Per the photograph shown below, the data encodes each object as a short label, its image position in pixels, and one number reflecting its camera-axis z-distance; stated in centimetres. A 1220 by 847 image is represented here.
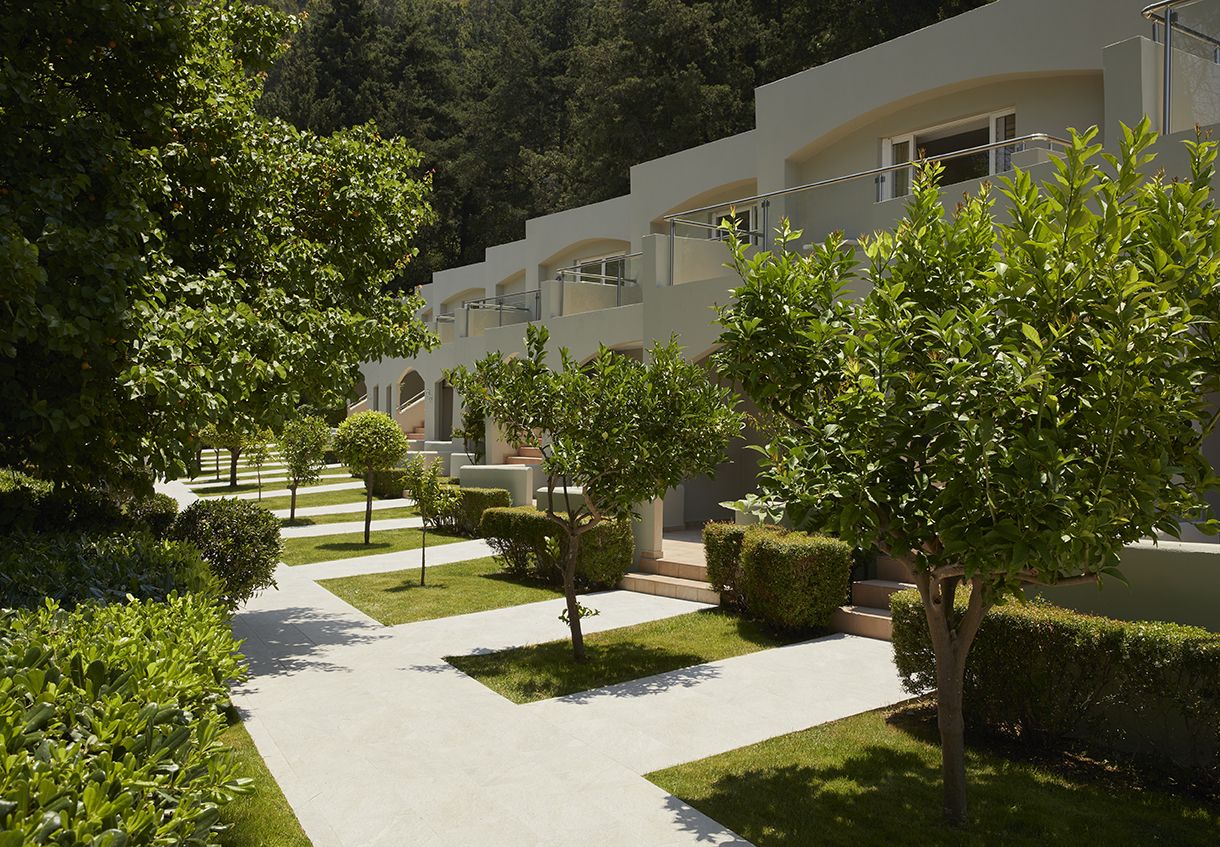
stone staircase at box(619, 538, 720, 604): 1247
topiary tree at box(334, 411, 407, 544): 1945
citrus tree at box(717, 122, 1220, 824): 406
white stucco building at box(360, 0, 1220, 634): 1060
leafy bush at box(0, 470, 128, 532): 868
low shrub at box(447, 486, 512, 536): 1836
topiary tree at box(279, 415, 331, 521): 2117
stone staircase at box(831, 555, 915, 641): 1012
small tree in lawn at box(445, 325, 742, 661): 863
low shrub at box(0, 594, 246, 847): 253
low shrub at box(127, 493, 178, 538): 978
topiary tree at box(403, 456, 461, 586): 1505
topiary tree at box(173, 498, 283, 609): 991
